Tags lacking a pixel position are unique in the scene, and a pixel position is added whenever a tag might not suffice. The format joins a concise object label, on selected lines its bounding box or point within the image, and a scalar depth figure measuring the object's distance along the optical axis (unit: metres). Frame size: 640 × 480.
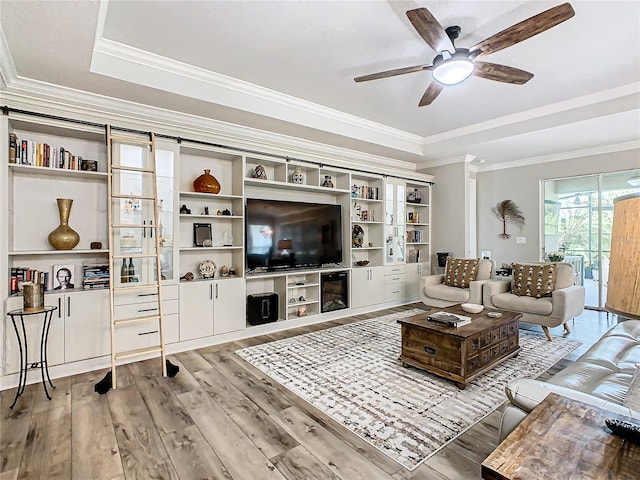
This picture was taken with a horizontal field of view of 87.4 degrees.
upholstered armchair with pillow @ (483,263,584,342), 3.90
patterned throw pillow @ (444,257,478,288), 4.95
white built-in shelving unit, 3.08
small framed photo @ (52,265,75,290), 3.24
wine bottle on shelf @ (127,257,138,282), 3.42
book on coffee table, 2.93
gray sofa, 1.48
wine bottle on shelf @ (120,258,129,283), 3.39
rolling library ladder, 3.26
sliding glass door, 5.35
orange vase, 3.96
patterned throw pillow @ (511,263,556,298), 4.13
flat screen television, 4.29
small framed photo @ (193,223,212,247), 4.07
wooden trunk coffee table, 2.73
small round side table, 2.64
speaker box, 4.22
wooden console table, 0.96
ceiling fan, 2.08
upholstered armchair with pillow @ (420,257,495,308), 4.69
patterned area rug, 2.14
